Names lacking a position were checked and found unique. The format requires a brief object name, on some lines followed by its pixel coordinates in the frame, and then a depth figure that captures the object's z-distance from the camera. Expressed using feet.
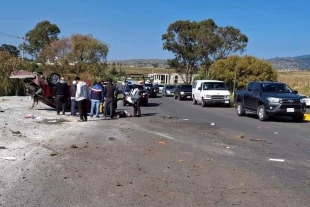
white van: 102.32
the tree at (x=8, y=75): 117.50
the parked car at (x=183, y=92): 141.75
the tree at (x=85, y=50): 194.80
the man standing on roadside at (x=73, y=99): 65.71
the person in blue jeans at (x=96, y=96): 64.39
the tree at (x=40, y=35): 298.97
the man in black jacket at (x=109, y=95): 64.39
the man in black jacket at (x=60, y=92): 66.23
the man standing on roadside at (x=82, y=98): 58.95
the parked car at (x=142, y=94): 98.68
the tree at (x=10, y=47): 379.45
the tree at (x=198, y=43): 193.67
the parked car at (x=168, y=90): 176.04
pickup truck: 64.44
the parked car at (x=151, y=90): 150.07
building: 325.21
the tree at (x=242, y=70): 157.07
